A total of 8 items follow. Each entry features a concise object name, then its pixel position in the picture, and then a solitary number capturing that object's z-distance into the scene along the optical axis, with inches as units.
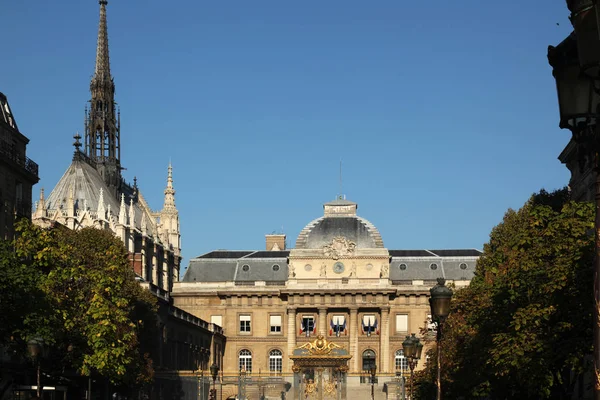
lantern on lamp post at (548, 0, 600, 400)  420.5
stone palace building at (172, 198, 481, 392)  5088.6
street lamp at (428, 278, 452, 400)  1026.7
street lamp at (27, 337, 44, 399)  1267.2
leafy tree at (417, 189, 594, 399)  1622.8
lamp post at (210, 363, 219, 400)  2508.9
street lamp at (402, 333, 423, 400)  1549.1
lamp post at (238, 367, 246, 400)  4497.5
